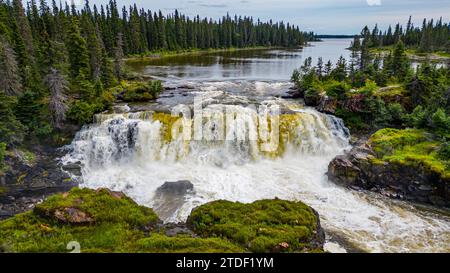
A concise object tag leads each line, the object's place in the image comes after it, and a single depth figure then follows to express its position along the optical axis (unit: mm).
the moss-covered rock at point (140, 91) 38594
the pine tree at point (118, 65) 45688
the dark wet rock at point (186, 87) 44978
